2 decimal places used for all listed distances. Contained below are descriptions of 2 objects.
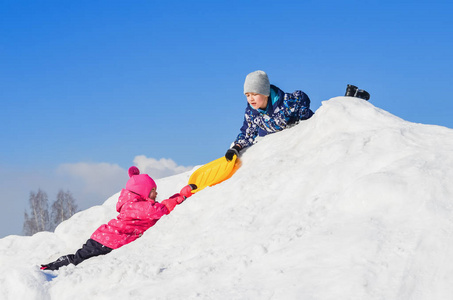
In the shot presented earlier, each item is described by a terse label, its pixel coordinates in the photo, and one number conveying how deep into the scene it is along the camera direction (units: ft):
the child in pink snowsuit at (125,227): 17.22
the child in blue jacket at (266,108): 19.38
